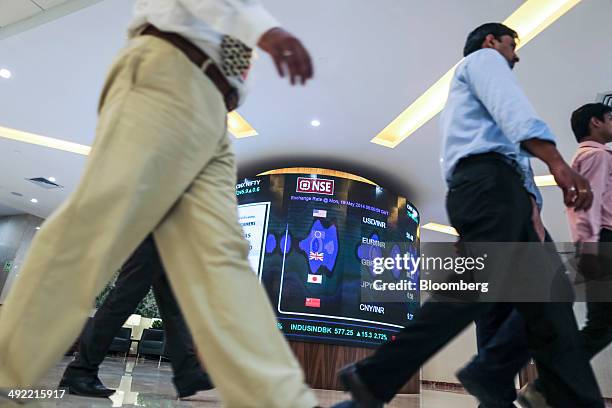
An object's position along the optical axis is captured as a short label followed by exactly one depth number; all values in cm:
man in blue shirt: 117
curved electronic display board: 563
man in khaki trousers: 77
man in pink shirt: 172
